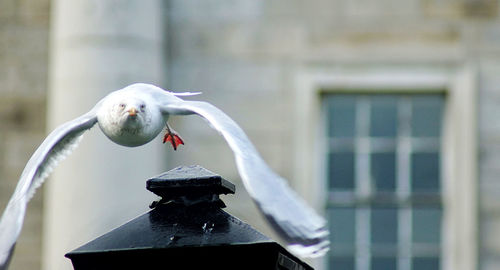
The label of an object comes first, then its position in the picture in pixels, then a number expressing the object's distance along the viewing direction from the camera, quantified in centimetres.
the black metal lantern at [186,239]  637
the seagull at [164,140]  666
